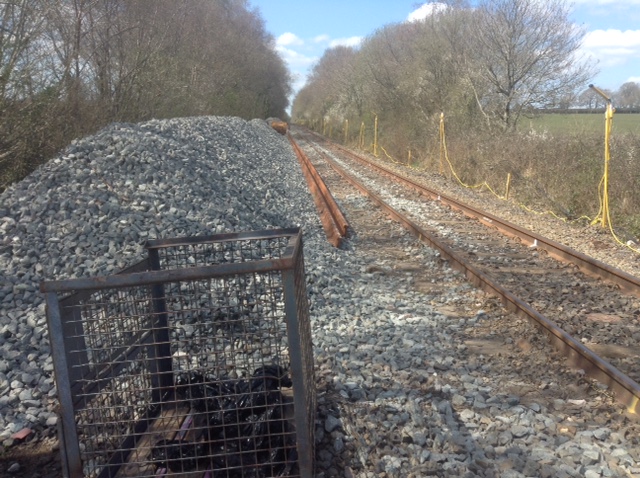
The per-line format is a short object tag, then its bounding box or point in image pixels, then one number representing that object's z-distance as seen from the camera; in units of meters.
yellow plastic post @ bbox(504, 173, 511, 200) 16.19
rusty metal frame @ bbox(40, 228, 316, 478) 2.68
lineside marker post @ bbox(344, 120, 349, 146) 51.19
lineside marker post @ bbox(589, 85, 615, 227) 11.24
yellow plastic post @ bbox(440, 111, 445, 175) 22.86
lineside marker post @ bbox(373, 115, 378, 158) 36.84
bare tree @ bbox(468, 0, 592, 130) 21.27
